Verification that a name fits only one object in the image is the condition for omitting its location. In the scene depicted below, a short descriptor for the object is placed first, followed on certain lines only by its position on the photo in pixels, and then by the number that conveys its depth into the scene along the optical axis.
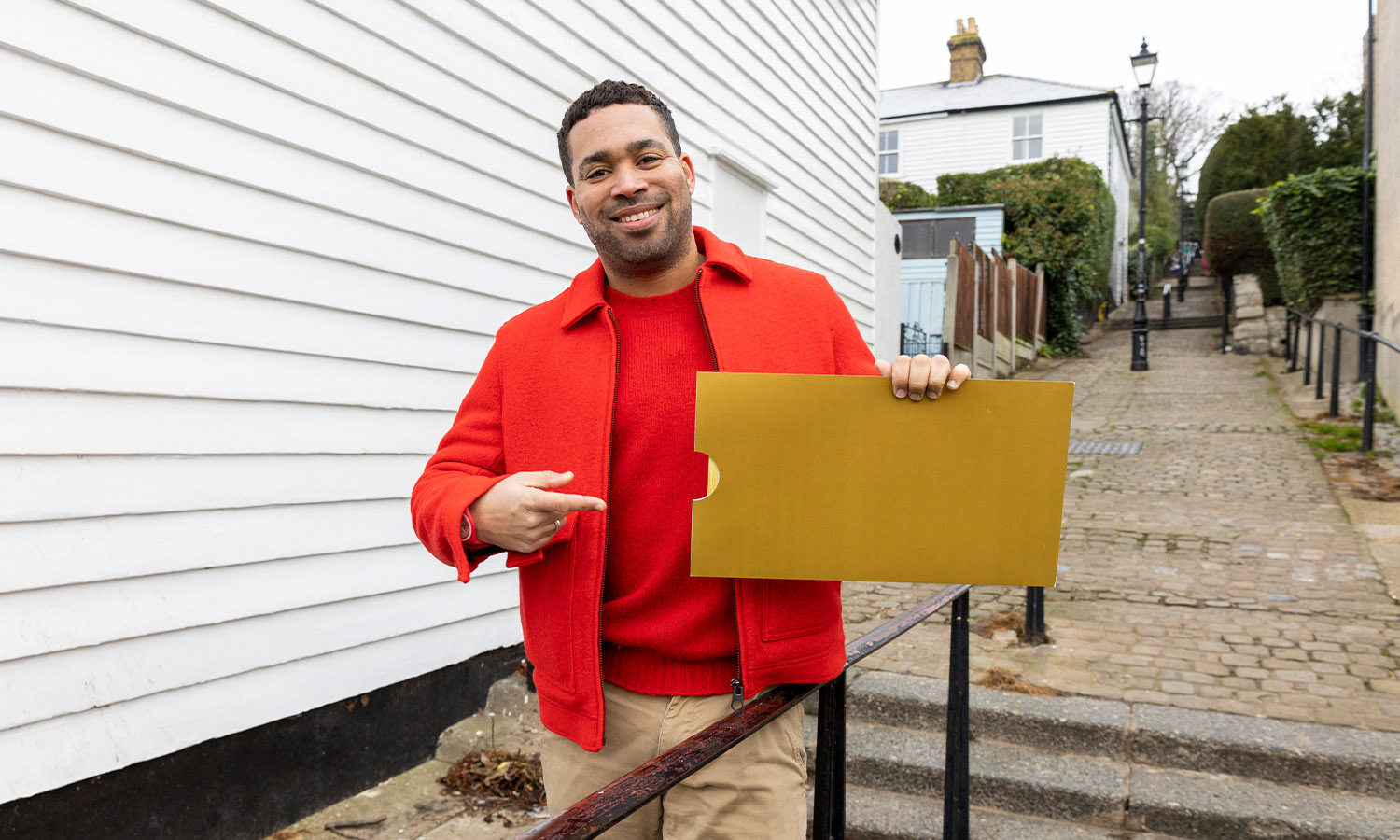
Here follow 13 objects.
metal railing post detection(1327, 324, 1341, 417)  10.11
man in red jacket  1.55
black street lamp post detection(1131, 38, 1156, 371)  17.12
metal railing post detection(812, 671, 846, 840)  1.86
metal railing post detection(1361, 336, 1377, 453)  8.57
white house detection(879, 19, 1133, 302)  24.84
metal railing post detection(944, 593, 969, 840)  2.79
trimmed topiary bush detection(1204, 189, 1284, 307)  20.81
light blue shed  17.22
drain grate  10.06
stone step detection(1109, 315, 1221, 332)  23.53
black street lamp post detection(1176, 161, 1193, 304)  30.87
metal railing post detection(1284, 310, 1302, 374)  14.54
